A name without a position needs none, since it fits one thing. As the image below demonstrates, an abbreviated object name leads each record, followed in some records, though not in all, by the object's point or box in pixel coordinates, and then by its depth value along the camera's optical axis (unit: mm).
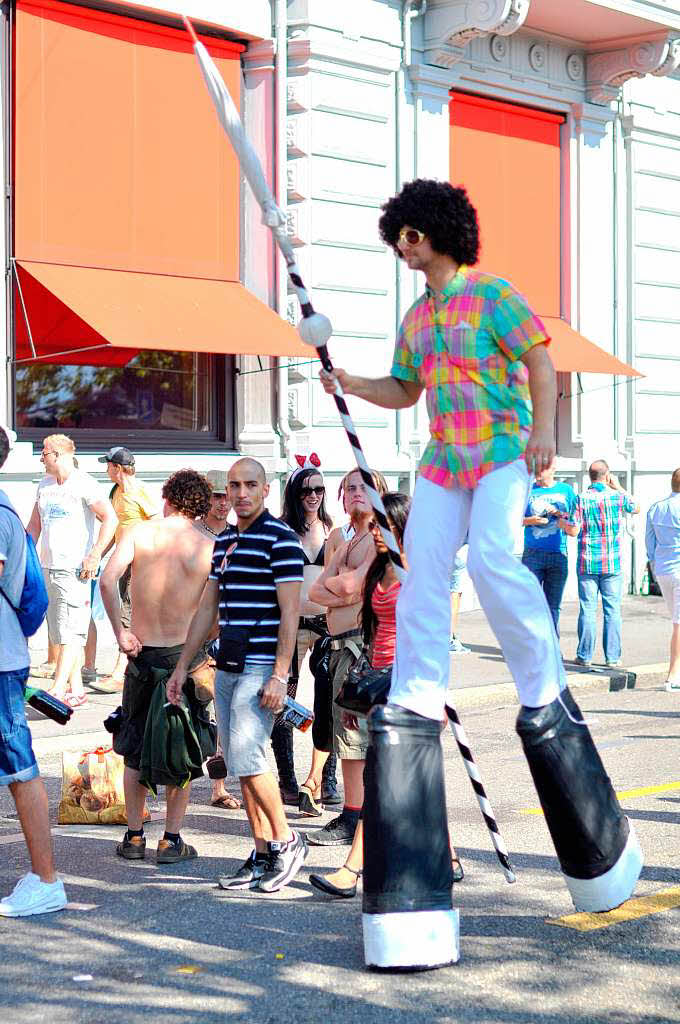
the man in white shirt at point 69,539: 10500
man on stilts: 4637
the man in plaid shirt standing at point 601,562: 12344
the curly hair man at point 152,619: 6383
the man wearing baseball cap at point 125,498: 11062
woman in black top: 7543
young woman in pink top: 6023
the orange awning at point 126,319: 12539
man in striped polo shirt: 5844
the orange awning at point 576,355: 16438
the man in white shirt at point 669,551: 11445
